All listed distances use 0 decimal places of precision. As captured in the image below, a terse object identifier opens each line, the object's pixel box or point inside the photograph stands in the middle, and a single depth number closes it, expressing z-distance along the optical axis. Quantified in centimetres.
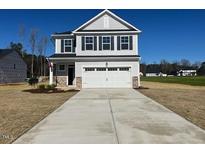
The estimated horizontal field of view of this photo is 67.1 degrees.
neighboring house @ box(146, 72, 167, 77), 8359
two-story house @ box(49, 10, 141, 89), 1513
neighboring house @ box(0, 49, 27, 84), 2349
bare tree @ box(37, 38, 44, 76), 3581
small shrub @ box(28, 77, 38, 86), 1702
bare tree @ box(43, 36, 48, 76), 3602
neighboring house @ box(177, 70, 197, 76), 8474
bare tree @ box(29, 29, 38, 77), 3397
